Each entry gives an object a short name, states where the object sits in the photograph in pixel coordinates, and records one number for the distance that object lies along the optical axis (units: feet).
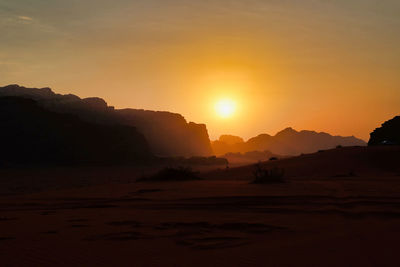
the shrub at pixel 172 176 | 52.24
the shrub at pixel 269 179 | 40.27
